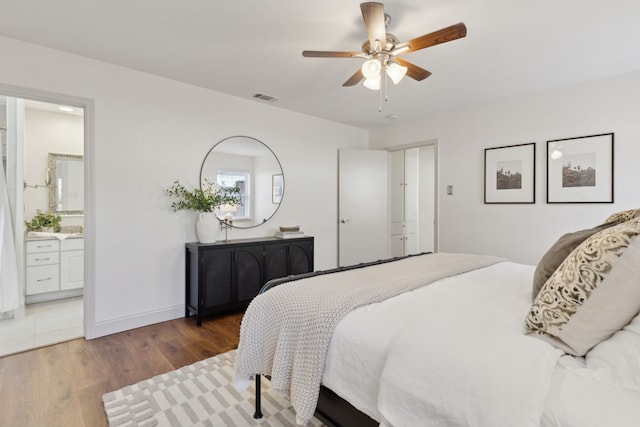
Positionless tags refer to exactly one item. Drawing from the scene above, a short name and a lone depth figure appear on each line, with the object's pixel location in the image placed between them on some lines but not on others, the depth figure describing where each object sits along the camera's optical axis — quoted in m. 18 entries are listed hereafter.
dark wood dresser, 3.07
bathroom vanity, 3.67
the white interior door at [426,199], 5.80
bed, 0.81
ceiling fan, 1.76
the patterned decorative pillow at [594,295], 0.91
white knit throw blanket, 1.25
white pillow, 0.80
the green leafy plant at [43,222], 3.96
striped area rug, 1.69
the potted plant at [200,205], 3.20
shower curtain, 3.07
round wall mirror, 3.52
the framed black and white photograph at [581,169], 3.01
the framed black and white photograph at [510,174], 3.46
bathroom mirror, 4.19
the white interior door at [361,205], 4.70
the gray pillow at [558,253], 1.35
